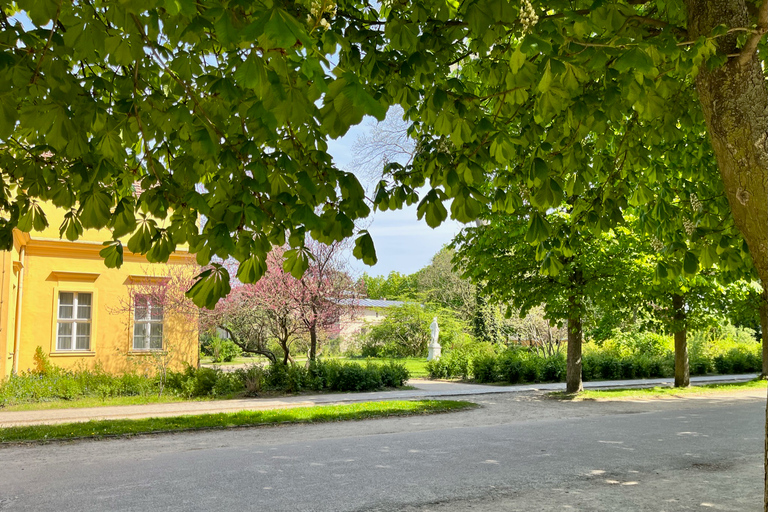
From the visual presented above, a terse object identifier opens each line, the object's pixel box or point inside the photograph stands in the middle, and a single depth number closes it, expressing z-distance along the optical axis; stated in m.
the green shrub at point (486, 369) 19.36
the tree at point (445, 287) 31.39
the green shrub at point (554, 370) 19.41
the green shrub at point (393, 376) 16.94
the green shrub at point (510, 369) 18.95
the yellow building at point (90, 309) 15.26
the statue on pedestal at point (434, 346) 25.84
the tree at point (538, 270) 13.44
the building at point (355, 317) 18.42
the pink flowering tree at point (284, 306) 16.22
